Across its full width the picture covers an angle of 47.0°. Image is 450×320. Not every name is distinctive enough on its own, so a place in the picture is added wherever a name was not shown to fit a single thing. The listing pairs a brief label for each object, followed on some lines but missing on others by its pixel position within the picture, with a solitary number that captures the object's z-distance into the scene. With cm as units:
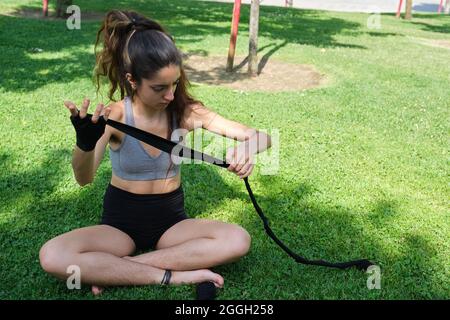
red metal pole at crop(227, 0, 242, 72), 783
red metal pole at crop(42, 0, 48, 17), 1281
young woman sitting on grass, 263
